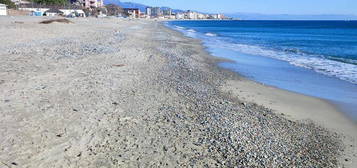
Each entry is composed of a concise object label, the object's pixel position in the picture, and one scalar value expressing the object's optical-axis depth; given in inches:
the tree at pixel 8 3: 3677.9
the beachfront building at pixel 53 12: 3996.1
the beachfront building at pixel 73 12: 4384.8
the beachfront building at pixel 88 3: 7224.4
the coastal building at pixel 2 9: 2921.5
